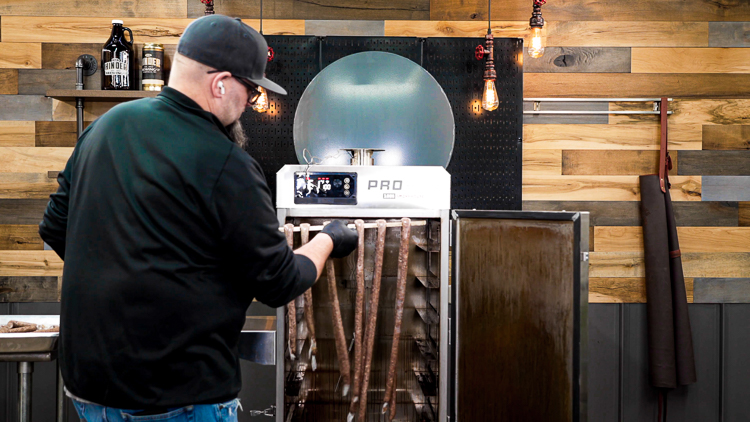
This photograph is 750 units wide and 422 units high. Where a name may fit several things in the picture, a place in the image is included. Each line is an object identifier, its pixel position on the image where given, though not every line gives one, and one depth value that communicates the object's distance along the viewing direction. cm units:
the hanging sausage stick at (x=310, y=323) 203
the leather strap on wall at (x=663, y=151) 284
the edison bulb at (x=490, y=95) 263
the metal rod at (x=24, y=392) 193
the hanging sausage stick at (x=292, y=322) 198
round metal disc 249
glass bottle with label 273
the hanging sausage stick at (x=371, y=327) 203
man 108
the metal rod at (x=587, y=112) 288
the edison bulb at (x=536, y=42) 265
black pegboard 279
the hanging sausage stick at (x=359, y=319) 197
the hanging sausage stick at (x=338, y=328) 202
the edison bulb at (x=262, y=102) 260
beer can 270
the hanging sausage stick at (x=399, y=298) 199
